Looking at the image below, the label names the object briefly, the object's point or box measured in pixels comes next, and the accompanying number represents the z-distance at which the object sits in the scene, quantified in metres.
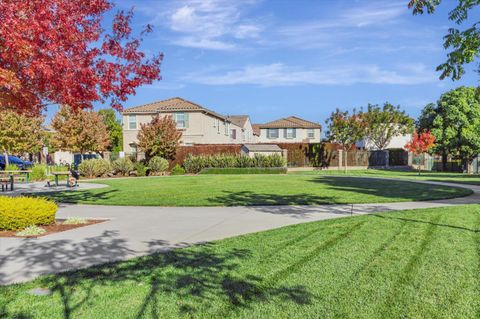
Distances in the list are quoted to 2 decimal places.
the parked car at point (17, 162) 38.50
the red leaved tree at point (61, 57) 7.70
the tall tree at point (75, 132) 47.41
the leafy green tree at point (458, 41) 7.38
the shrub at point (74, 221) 9.39
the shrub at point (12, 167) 25.42
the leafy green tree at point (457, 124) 37.78
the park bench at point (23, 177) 23.56
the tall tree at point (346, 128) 44.94
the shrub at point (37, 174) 25.33
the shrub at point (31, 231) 8.03
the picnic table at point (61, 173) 18.77
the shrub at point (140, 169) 31.15
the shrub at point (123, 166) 31.14
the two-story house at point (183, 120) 41.40
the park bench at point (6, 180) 17.51
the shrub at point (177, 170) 33.25
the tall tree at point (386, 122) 48.59
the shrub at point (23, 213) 8.48
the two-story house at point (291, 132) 56.94
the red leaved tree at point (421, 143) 34.34
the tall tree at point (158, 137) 33.81
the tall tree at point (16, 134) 37.50
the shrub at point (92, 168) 29.03
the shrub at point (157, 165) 32.06
